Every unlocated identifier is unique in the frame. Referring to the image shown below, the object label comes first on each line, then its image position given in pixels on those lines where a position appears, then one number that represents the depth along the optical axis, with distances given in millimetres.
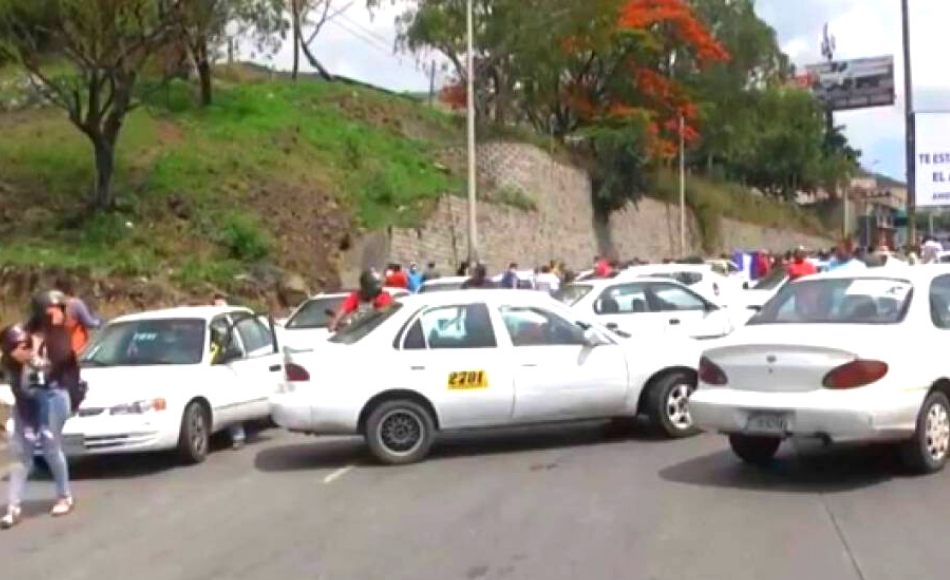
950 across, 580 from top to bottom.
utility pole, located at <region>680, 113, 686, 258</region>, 64500
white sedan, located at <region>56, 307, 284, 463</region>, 13250
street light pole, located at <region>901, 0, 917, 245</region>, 32969
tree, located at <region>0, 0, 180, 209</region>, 32219
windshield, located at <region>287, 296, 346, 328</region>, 20344
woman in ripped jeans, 10875
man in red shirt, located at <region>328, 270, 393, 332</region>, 16394
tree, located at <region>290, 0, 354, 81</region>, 44281
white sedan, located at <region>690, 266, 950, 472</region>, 10680
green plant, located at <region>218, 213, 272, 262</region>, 36000
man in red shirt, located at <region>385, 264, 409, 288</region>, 25406
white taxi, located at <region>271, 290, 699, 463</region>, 13188
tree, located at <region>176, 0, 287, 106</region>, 33000
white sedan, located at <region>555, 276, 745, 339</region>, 20812
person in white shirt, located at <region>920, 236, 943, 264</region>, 28712
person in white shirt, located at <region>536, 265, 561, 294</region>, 29222
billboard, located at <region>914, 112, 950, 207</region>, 33031
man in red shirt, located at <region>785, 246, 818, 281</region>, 23328
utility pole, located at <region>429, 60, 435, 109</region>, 54597
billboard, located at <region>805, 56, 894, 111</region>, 91688
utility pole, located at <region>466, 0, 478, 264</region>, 36125
